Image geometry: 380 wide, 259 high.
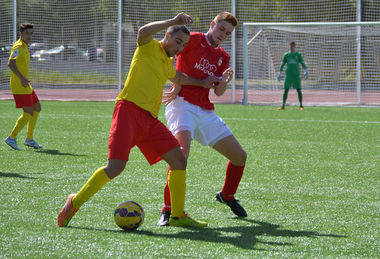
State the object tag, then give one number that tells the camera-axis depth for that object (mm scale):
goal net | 40062
